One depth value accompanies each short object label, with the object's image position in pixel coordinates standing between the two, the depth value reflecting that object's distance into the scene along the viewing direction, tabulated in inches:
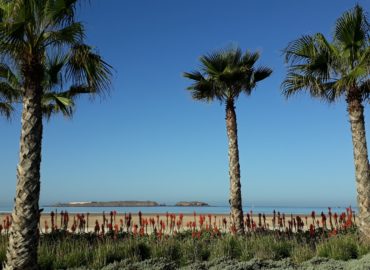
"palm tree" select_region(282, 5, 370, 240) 490.3
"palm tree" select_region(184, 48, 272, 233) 612.4
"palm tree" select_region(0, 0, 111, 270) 339.0
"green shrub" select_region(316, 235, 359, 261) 425.1
